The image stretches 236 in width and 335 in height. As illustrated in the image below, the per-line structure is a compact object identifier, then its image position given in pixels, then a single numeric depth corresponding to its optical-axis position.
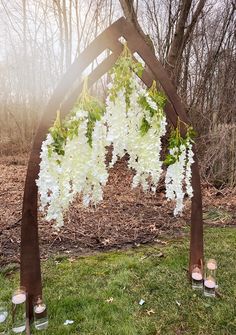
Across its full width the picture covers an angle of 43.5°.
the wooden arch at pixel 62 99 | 2.25
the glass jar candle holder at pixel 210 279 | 2.76
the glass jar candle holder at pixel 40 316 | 2.38
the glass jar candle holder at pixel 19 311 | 2.33
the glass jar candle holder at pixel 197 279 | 2.87
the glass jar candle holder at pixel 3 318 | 2.36
